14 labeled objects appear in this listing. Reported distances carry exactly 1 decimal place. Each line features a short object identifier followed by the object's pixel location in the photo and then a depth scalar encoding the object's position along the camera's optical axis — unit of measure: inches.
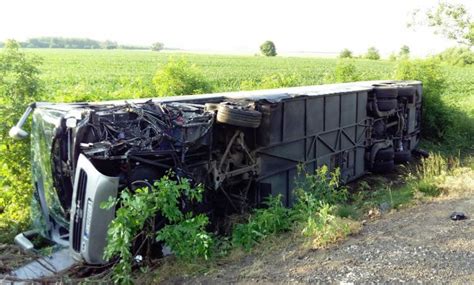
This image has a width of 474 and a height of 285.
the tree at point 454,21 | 834.8
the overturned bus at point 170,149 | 208.2
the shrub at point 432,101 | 631.2
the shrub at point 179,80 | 500.4
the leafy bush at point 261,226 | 227.3
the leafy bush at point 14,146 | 294.0
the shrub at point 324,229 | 206.4
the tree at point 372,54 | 3122.5
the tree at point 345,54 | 3029.3
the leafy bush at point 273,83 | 615.8
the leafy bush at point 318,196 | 243.6
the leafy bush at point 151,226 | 178.0
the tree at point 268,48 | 3454.7
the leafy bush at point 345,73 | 707.4
